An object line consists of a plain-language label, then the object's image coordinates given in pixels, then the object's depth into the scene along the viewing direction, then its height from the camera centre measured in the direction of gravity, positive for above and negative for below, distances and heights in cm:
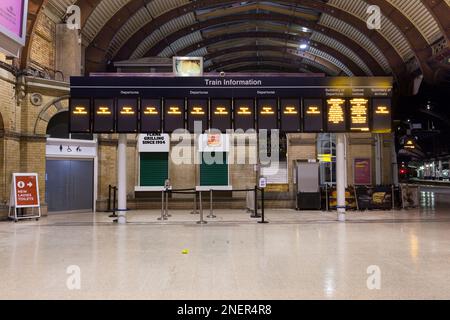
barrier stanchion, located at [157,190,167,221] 1305 -139
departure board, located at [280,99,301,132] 1149 +182
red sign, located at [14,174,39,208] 1247 -41
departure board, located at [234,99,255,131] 1138 +179
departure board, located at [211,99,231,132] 1139 +180
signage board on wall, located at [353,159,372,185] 1909 +18
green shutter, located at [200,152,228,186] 1742 +10
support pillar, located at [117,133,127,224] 1216 +16
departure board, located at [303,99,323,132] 1153 +176
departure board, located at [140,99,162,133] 1137 +179
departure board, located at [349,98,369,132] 1170 +180
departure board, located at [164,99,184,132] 1133 +181
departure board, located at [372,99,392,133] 1170 +177
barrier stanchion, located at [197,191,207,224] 1204 -139
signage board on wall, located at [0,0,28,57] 466 +192
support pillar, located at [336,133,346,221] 1247 +0
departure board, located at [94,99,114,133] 1130 +179
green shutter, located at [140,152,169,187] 1728 +44
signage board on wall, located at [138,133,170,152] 1719 +150
